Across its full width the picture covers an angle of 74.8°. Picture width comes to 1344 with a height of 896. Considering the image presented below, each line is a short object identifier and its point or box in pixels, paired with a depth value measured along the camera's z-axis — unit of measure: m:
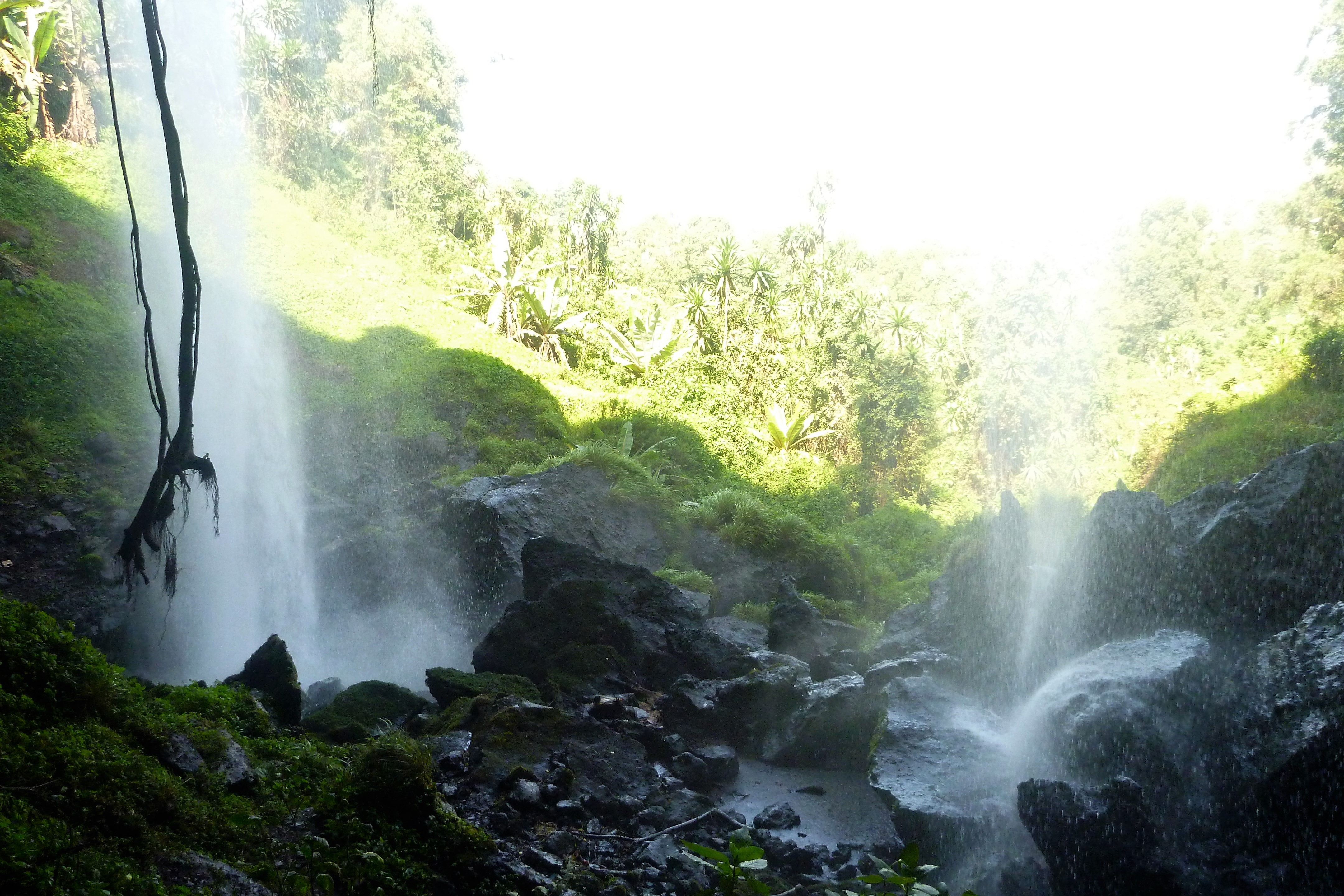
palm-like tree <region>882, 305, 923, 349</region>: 29.97
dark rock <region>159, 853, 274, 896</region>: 3.38
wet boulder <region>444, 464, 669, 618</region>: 13.14
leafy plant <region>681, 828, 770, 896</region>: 2.88
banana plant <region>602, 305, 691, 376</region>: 27.92
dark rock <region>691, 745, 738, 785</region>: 7.84
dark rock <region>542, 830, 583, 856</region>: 5.55
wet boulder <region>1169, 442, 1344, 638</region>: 7.46
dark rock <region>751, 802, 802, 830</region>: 6.91
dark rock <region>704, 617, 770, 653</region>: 11.87
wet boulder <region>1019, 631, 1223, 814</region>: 6.14
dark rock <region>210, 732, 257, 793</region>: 4.67
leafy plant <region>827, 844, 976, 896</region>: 2.95
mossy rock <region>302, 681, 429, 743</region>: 7.37
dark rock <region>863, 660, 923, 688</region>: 8.75
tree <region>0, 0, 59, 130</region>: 19.70
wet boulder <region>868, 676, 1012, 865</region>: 6.31
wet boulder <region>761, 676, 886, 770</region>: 8.42
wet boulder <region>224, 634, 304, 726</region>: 7.69
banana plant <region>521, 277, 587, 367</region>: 27.66
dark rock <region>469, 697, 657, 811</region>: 6.65
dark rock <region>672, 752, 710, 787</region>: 7.66
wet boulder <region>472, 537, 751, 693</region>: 9.64
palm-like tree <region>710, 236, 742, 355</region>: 29.22
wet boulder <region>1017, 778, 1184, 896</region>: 5.37
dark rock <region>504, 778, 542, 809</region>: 6.07
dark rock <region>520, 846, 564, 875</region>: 5.09
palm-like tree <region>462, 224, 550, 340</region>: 27.95
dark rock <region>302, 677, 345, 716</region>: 9.42
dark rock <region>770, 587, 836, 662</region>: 11.60
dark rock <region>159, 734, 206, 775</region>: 4.38
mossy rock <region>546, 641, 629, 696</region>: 9.14
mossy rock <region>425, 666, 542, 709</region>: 8.41
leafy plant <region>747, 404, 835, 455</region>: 26.59
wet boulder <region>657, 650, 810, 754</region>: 8.76
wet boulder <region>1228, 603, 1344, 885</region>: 5.31
